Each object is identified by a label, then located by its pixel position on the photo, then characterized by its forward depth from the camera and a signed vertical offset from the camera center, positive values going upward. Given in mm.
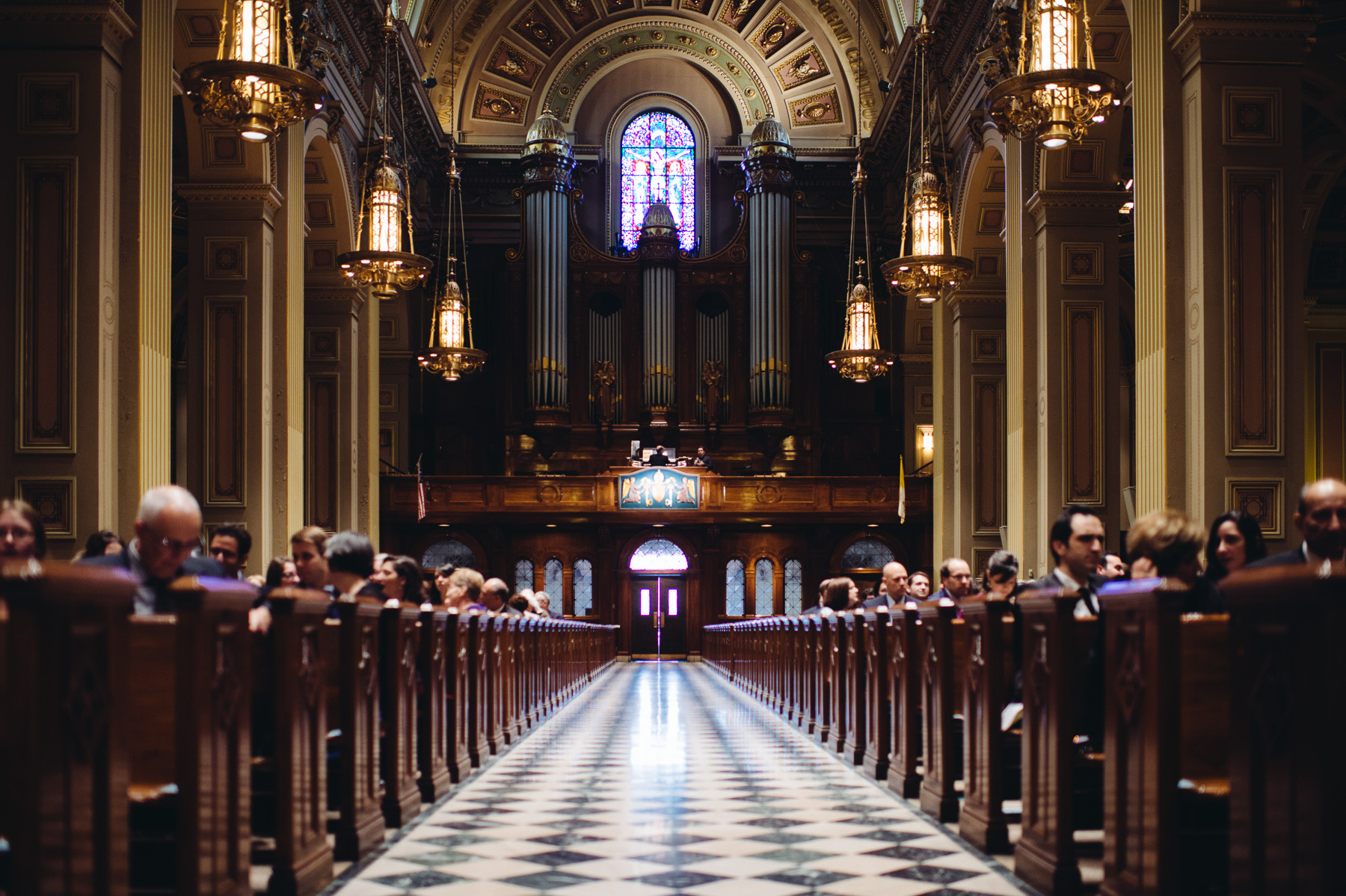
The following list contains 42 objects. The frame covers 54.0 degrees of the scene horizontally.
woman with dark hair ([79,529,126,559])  6339 -272
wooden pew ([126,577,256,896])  3512 -712
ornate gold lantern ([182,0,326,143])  8641 +2743
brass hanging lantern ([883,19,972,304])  13586 +2463
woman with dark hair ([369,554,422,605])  7004 -478
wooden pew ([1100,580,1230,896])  3662 -751
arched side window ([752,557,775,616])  24594 -1834
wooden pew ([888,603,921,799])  6773 -1133
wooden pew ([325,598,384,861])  5027 -936
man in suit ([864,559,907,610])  9805 -744
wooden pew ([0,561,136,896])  2773 -518
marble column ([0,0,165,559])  8891 +1456
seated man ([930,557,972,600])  8945 -661
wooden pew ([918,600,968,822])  5910 -996
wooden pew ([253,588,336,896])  4215 -825
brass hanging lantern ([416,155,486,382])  17969 +1992
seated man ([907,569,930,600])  11297 -878
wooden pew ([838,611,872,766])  8234 -1328
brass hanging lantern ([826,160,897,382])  17344 +1901
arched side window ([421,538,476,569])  24062 -1196
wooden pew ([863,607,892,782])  7531 -1212
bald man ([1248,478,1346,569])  4949 -139
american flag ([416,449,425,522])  22328 -218
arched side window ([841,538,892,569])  24250 -1271
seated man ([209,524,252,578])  6922 -303
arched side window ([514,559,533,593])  24391 -1590
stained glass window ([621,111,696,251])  27156 +6509
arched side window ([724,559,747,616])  24719 -1866
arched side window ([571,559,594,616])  24750 -1777
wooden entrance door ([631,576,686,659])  24812 -2483
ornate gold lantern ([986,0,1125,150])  9000 +2750
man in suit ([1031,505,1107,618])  5398 -261
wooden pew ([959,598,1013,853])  5160 -949
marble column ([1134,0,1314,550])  9062 +1532
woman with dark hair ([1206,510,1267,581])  5605 -261
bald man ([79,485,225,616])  4477 -178
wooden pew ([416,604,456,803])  6621 -1127
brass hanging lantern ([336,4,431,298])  12898 +2418
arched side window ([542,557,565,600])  24547 -1687
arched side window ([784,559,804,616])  24484 -1842
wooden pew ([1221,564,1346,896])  2820 -556
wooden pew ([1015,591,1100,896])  4324 -849
